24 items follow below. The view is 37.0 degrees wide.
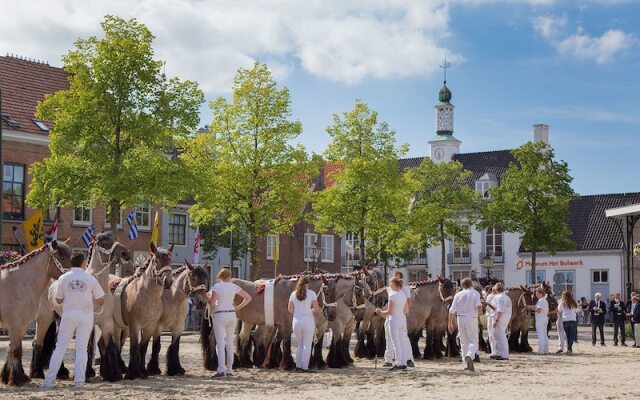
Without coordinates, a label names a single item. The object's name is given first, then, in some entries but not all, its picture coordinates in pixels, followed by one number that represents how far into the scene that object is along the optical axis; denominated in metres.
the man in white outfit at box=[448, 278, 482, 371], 20.41
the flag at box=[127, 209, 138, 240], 39.44
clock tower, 79.94
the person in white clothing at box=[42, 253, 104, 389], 14.63
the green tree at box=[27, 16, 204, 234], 32.44
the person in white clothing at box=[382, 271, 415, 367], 19.86
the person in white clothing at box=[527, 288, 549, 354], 26.78
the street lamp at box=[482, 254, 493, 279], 47.50
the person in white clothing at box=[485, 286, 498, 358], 24.06
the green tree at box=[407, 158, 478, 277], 56.97
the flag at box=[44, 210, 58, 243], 32.17
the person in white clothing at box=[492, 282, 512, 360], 23.91
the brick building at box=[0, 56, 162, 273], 41.94
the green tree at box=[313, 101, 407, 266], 42.09
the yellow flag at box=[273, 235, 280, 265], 48.03
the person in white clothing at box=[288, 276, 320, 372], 18.64
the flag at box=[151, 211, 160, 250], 38.67
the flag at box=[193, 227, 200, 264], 41.47
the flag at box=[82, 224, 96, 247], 31.99
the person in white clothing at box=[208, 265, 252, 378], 17.27
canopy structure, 38.22
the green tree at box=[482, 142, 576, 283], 49.84
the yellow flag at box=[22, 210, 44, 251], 37.12
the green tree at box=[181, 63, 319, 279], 37.78
